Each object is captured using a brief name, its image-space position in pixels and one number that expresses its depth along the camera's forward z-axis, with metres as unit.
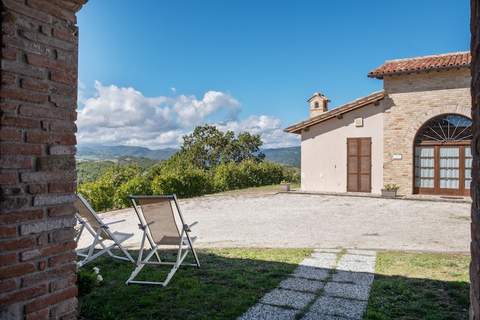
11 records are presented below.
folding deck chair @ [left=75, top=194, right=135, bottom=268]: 4.32
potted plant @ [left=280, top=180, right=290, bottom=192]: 15.52
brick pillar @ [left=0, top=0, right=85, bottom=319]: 1.90
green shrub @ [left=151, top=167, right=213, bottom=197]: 12.95
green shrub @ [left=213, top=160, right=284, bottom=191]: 17.59
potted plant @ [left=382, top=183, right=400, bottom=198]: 13.55
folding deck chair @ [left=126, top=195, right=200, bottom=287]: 4.31
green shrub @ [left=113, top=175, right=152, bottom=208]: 11.65
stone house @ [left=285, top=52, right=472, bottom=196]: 13.45
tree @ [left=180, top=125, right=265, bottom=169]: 31.11
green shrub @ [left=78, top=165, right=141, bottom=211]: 11.11
